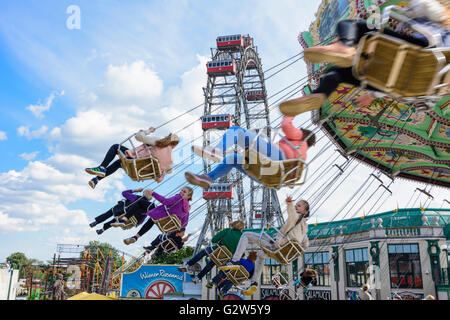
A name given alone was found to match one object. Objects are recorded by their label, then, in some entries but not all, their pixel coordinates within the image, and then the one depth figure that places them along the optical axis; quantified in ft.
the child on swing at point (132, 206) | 18.99
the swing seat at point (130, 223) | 19.01
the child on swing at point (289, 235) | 16.56
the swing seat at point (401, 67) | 9.69
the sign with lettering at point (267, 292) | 71.42
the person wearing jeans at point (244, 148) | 11.91
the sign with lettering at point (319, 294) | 65.26
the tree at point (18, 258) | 221.91
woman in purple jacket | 18.19
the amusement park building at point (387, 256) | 54.80
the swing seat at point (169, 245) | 20.13
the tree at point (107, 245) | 204.85
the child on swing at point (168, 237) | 19.88
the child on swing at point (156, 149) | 15.42
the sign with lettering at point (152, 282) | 70.13
